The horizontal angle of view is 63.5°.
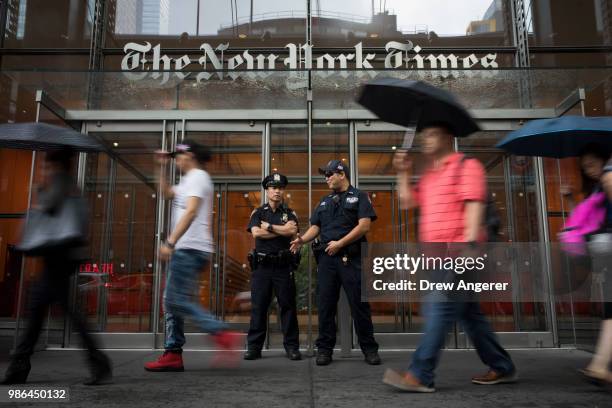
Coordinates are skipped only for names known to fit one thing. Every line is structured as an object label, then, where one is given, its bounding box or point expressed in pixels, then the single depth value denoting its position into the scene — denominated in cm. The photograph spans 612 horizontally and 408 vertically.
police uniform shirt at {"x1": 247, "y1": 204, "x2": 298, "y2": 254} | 459
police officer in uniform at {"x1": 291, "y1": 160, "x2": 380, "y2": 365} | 415
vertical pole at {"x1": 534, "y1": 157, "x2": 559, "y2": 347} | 566
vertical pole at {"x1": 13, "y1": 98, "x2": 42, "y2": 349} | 526
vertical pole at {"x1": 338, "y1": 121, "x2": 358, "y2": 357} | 477
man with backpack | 278
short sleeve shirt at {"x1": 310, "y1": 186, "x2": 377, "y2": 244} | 424
